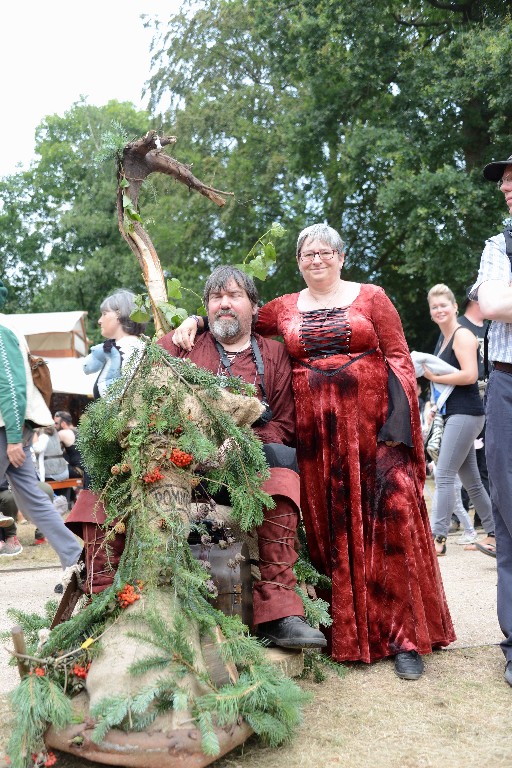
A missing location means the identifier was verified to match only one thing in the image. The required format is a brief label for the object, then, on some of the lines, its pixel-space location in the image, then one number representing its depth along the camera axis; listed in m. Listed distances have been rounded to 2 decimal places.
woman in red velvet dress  3.91
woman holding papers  6.28
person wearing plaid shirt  3.55
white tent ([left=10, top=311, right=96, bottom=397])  14.70
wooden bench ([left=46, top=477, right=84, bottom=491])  10.24
